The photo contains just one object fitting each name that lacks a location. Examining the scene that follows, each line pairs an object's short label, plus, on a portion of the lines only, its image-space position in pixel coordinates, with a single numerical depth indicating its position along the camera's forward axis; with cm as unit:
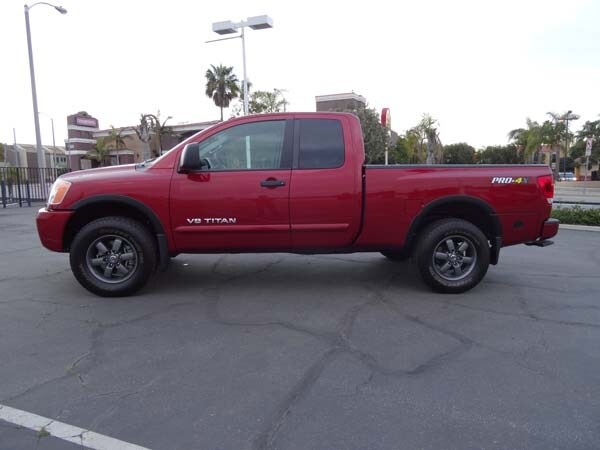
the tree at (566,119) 4081
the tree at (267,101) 3332
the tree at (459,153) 6742
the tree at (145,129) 3689
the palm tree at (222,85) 4438
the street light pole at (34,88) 1781
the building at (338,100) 4619
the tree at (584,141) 4006
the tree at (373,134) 3412
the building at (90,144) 5203
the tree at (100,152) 5100
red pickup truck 466
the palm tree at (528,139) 4259
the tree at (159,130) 4491
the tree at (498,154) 6066
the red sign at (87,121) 5256
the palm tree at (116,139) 5175
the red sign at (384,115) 2291
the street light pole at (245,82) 1630
